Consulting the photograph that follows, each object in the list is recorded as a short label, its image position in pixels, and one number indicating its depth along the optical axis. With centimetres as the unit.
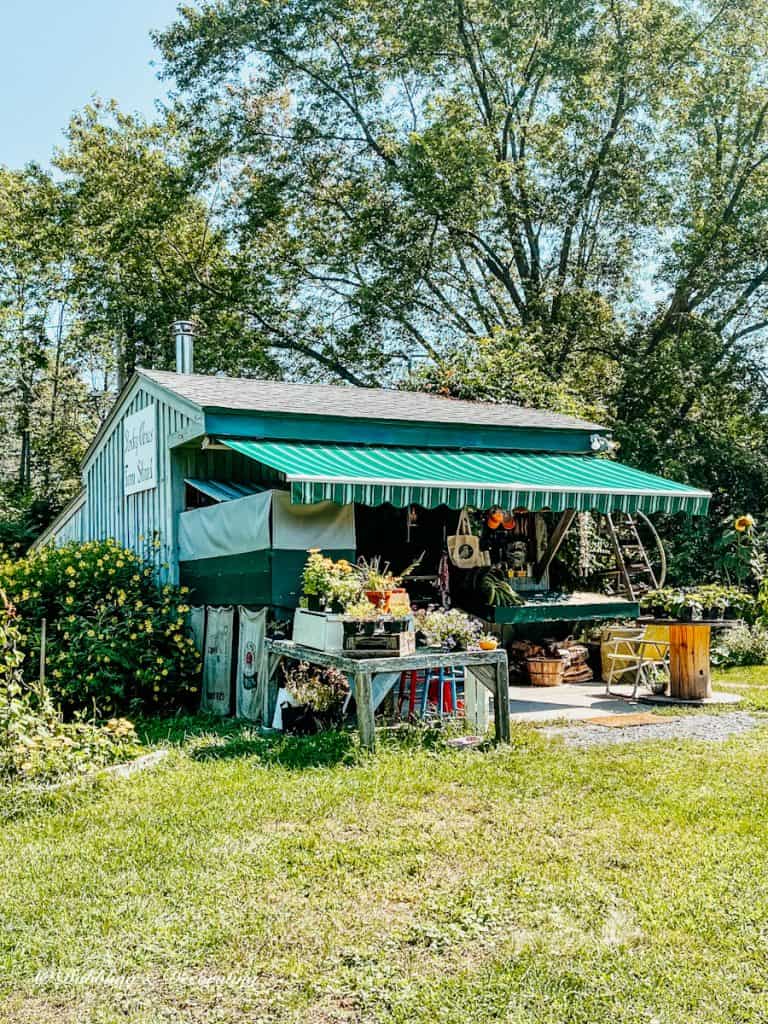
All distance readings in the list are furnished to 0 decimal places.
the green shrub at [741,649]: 1330
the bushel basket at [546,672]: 1184
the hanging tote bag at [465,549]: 1177
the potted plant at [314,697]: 835
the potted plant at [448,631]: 820
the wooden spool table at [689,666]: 980
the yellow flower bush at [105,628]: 966
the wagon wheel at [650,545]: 1982
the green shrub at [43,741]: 620
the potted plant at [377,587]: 807
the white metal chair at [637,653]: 1062
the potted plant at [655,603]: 1357
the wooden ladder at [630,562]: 1246
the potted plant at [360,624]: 763
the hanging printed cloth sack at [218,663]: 994
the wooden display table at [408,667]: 715
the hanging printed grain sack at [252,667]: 916
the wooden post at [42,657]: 728
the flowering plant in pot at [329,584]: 798
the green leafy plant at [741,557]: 1655
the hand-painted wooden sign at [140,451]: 1173
